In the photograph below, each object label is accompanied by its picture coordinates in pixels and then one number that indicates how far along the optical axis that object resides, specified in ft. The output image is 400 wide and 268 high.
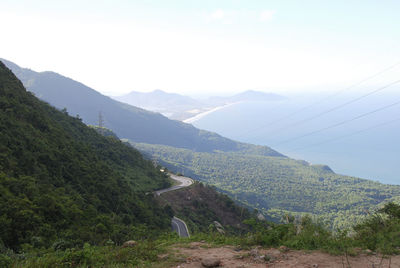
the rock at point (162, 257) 23.08
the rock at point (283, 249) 23.85
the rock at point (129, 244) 26.23
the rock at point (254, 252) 23.05
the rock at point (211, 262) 20.77
